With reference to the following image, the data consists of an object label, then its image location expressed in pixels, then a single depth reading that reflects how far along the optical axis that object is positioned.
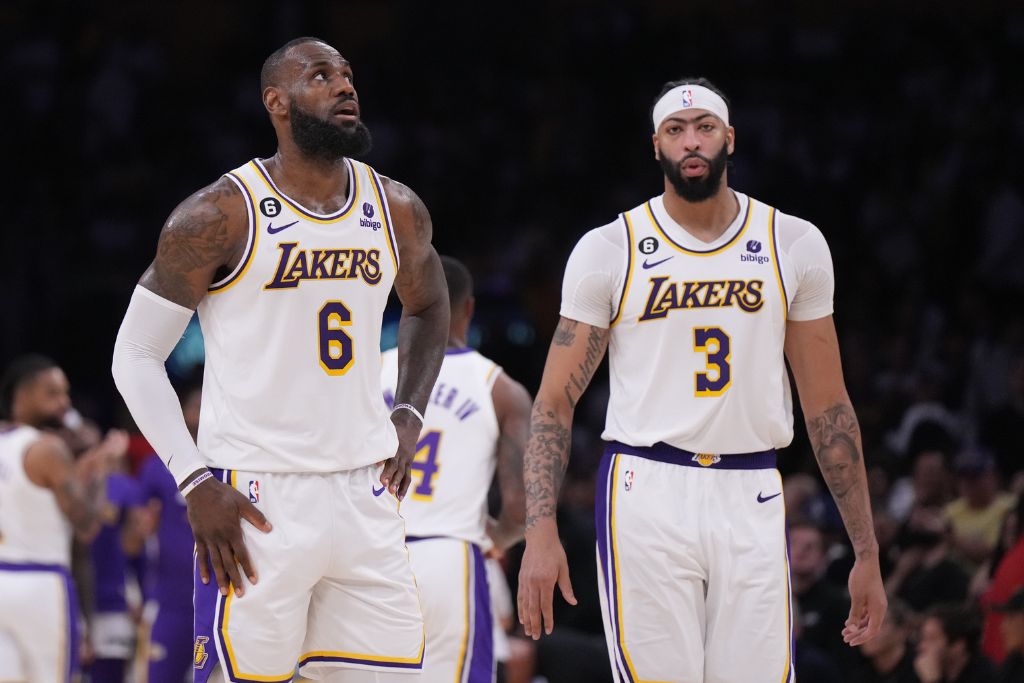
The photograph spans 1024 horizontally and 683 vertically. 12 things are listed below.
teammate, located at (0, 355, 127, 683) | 16.78
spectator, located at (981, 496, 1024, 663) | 16.69
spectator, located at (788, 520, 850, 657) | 17.33
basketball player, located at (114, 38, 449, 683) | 9.55
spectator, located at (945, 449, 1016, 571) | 19.27
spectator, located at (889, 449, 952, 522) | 19.94
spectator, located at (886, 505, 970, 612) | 17.14
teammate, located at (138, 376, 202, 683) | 17.44
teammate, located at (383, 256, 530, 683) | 12.77
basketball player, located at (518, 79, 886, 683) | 10.37
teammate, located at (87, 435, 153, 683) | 21.12
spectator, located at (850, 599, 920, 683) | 15.74
